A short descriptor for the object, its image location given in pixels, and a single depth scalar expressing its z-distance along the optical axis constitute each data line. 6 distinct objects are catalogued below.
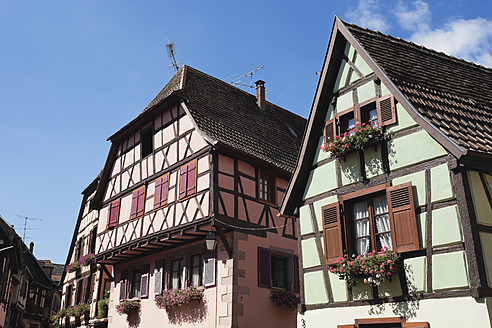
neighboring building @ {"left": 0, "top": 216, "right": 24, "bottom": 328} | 20.45
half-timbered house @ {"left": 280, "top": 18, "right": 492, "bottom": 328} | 8.20
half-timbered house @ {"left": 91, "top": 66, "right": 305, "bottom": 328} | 15.27
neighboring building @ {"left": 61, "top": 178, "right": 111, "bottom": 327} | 22.31
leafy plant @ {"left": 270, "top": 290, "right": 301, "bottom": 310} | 15.66
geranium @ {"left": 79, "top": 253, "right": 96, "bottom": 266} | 23.00
